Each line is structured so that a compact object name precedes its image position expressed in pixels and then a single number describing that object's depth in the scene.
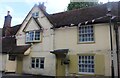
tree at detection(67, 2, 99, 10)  17.31
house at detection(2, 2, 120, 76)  8.28
